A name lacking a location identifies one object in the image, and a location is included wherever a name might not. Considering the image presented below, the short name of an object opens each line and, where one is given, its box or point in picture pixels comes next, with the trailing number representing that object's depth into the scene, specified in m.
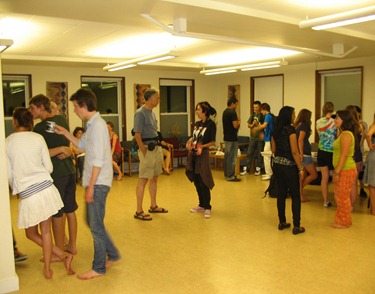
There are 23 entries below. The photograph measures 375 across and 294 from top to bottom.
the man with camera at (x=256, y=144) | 8.67
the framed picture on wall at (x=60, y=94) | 9.04
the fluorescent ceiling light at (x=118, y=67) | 7.87
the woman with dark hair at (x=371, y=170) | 5.32
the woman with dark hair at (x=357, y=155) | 5.52
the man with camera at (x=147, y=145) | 5.11
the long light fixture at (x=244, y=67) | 7.98
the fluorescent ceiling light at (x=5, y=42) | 4.49
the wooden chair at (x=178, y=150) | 9.77
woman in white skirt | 3.26
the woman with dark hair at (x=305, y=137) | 5.64
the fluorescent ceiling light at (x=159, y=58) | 6.37
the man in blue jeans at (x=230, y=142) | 7.84
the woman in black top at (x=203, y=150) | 5.28
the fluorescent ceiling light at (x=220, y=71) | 9.23
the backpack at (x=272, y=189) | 6.35
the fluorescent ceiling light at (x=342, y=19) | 3.66
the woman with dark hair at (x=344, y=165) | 4.69
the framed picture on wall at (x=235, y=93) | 10.79
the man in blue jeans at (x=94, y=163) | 3.28
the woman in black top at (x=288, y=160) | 4.52
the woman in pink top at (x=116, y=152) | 8.36
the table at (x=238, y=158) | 8.68
